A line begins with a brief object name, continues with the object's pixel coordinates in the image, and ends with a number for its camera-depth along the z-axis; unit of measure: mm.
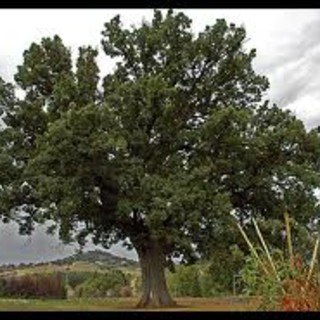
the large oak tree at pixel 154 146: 12652
